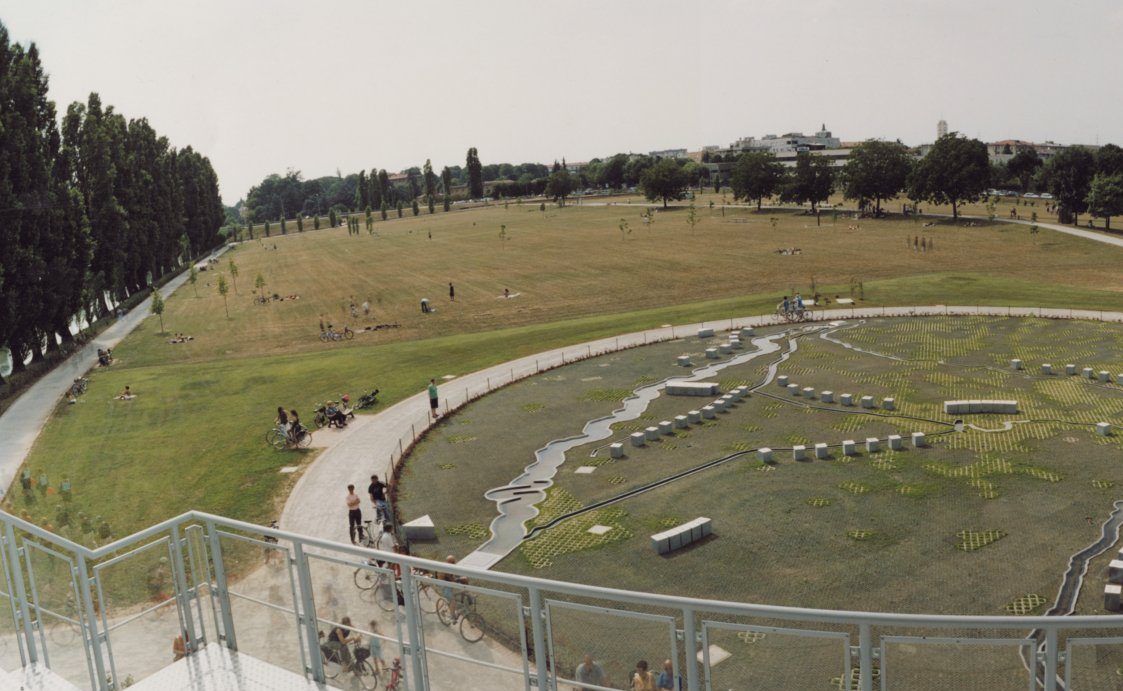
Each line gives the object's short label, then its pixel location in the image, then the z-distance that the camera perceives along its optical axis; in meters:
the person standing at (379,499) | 32.88
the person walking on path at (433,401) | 47.36
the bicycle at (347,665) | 12.41
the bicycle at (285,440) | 43.94
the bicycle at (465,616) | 12.61
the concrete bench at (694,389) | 48.63
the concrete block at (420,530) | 32.16
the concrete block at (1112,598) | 24.31
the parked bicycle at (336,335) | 80.94
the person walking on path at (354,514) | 31.83
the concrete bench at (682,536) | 29.42
